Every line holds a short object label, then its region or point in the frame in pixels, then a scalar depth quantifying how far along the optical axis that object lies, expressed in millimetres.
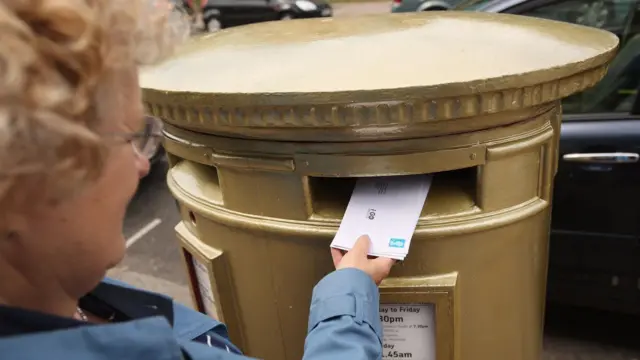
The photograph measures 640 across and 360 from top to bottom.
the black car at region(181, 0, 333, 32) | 8906
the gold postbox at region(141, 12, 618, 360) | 1000
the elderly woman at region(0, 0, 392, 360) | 565
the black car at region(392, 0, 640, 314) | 2186
